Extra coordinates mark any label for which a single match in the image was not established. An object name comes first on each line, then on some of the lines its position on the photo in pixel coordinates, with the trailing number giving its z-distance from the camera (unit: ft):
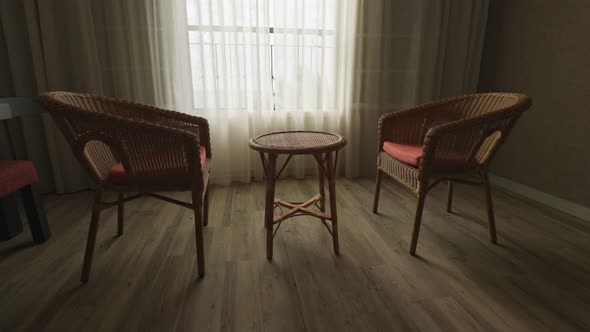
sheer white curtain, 7.07
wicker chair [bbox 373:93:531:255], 4.38
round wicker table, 4.24
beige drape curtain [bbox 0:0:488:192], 6.41
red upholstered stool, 4.41
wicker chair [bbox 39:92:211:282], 3.60
